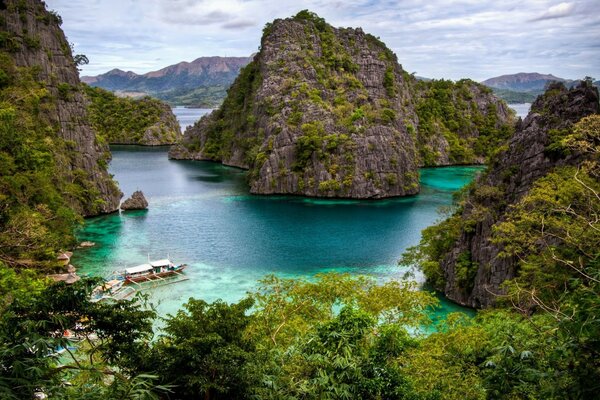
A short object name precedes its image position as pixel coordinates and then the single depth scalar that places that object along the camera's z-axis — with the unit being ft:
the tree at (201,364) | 44.57
